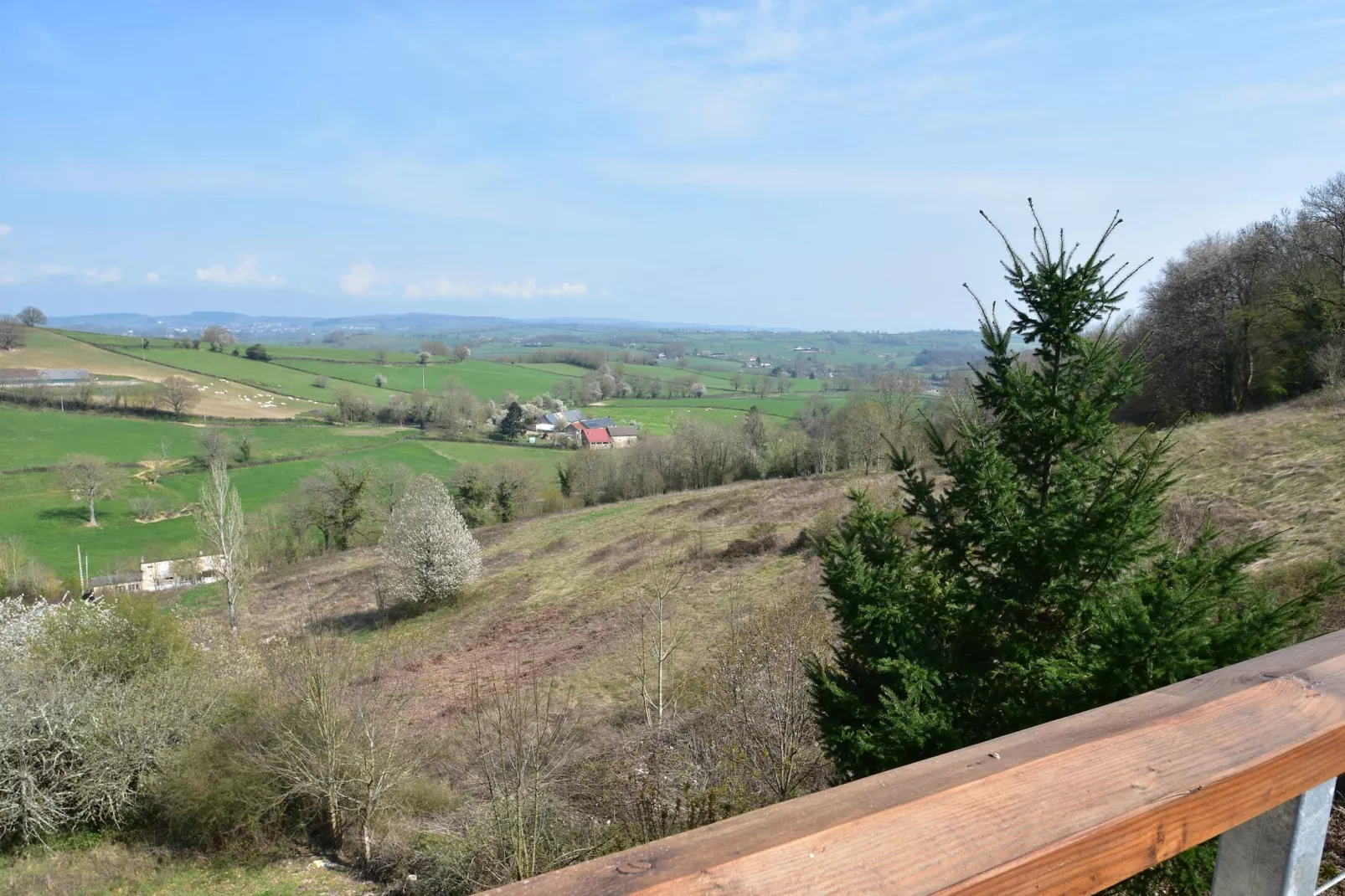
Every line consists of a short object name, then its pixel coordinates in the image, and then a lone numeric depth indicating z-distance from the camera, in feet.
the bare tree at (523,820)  31.37
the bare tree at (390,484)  165.07
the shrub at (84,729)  53.47
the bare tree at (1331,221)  101.50
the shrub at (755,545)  96.07
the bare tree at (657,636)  54.90
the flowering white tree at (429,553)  106.83
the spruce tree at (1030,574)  21.13
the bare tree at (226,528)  97.30
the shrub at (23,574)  119.24
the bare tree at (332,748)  49.37
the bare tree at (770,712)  32.96
